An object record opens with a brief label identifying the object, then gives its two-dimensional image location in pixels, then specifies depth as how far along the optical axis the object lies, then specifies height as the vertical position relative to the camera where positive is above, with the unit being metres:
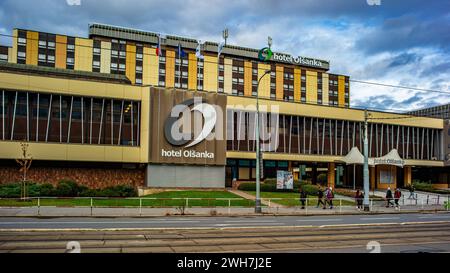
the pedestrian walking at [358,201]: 35.34 -3.59
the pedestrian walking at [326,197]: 33.70 -3.17
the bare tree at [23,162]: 33.09 -1.02
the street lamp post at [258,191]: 29.67 -2.42
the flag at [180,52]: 46.66 +10.94
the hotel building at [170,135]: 43.25 +2.27
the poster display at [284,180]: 43.06 -2.41
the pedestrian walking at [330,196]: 33.94 -3.10
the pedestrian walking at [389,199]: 37.81 -3.59
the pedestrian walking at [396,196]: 37.04 -3.28
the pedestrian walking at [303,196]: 33.41 -3.07
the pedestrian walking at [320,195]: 34.66 -3.08
